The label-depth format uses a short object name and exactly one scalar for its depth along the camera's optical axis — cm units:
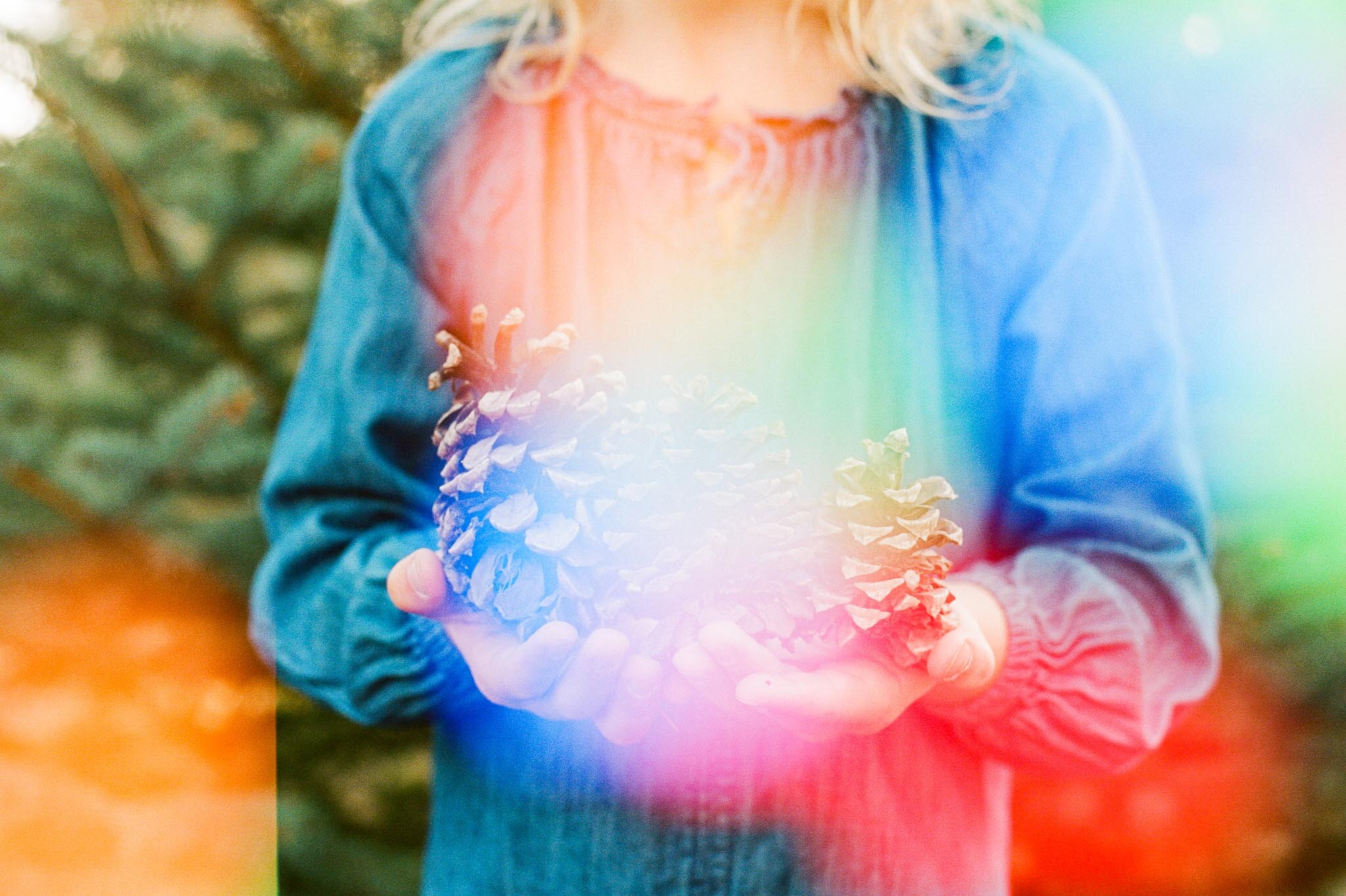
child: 58
